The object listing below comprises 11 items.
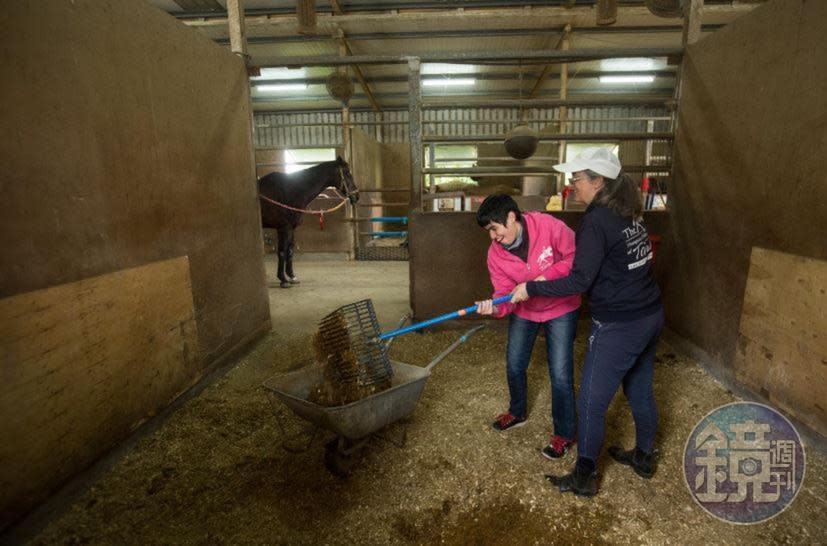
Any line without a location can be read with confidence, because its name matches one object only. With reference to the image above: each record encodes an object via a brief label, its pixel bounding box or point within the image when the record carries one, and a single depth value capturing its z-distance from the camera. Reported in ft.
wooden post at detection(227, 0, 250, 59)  11.85
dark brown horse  21.13
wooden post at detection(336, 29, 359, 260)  28.27
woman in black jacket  5.87
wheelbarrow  6.34
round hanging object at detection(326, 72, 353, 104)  29.48
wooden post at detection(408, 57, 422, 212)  12.69
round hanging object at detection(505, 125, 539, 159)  16.06
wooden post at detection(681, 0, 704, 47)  11.47
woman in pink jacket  7.03
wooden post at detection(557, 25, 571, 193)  27.28
